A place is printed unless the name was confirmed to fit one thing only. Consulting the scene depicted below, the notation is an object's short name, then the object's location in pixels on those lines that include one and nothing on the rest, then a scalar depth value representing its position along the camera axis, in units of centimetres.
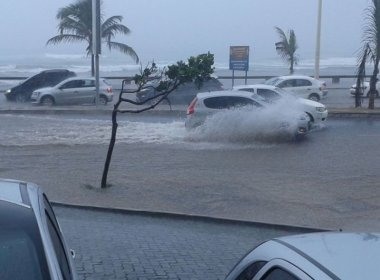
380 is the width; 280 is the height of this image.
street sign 3994
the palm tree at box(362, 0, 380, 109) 3247
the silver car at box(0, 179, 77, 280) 429
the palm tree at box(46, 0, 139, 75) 5288
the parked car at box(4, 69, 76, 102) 4650
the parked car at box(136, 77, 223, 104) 4208
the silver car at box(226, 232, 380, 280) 358
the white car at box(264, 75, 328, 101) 4219
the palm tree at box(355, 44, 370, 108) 3300
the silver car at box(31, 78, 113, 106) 4203
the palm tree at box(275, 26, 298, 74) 5269
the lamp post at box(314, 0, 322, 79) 3991
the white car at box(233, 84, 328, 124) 2773
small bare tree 1742
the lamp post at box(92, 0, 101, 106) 3597
